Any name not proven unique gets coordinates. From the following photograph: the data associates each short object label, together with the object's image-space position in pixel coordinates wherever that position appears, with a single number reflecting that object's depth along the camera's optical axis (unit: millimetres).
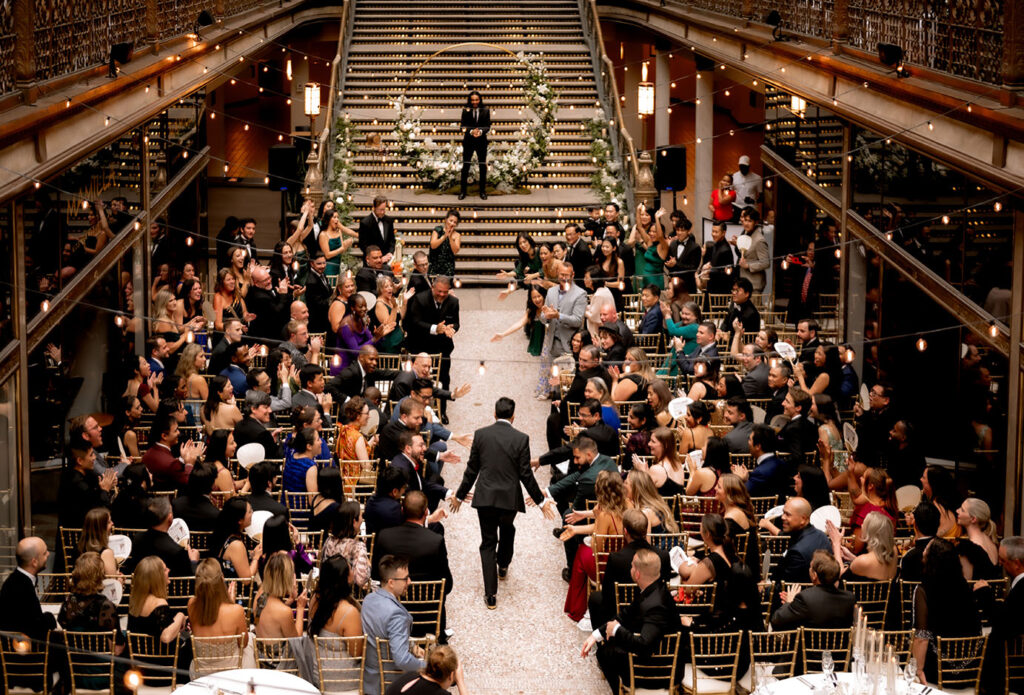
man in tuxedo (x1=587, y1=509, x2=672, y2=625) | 9172
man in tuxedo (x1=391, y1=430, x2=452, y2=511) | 10812
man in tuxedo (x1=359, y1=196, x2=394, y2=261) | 16922
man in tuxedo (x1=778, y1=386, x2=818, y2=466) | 11648
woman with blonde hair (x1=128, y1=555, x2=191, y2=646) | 8594
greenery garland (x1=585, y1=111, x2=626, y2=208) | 21500
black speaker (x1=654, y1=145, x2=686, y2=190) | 21969
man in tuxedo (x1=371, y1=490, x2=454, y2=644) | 9586
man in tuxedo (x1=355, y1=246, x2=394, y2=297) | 15250
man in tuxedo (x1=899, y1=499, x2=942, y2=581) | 9375
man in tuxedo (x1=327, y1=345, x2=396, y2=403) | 13166
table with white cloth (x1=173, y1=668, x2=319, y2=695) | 7879
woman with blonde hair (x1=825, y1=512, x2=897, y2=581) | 9227
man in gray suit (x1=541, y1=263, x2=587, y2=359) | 14578
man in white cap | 19894
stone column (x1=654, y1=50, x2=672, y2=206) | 27469
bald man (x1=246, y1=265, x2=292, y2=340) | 14773
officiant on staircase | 20656
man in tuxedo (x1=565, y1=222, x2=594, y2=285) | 16375
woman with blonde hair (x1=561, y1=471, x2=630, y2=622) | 9938
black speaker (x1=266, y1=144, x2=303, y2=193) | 22875
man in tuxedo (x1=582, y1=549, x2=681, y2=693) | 8641
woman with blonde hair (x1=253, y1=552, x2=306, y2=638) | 8617
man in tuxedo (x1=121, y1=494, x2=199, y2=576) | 9375
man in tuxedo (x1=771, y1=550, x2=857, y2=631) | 8586
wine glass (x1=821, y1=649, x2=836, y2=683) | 7734
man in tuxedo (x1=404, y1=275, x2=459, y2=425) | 14672
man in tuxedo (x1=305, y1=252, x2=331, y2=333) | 15273
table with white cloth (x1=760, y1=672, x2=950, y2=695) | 7952
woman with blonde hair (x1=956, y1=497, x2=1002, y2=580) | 9266
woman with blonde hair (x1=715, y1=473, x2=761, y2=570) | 9766
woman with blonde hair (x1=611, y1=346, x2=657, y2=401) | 12891
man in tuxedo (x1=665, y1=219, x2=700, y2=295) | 16750
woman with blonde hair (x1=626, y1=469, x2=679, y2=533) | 10070
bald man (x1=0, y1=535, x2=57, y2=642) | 8773
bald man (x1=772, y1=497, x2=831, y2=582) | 9438
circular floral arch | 21797
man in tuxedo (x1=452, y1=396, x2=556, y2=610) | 10984
